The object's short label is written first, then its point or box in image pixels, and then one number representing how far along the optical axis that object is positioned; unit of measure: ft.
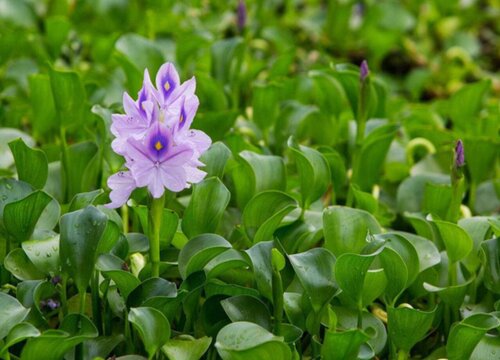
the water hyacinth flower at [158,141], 5.88
